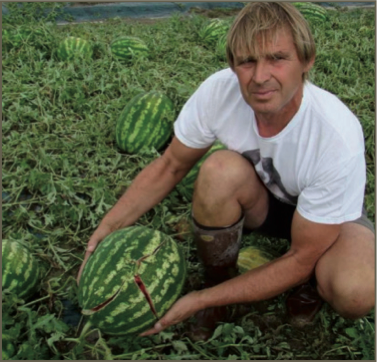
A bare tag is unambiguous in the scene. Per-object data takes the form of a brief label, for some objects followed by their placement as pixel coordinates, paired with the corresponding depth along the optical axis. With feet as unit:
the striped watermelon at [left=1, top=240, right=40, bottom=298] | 8.42
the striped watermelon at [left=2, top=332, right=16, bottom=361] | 7.41
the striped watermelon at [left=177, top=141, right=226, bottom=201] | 11.11
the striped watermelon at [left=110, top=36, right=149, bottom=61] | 17.40
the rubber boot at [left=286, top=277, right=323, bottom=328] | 8.86
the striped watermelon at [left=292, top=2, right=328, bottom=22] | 21.16
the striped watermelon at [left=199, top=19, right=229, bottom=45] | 19.30
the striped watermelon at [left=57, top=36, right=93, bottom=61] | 16.94
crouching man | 7.19
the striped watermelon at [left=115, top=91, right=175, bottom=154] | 12.60
